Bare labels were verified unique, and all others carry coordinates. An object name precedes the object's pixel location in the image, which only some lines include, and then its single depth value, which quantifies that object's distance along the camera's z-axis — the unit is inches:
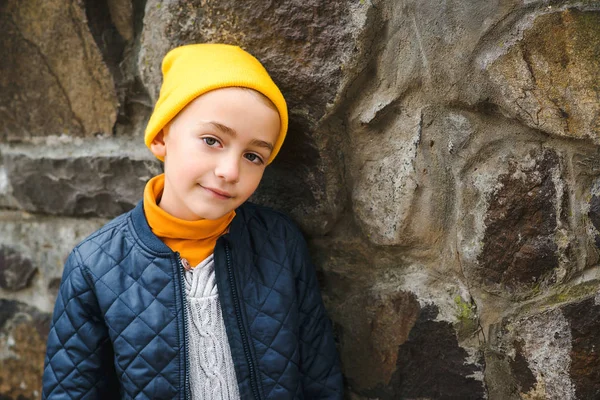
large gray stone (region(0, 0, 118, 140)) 52.0
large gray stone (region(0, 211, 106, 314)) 58.1
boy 39.2
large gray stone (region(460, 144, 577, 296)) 38.7
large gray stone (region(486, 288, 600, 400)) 38.9
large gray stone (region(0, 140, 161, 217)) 53.2
